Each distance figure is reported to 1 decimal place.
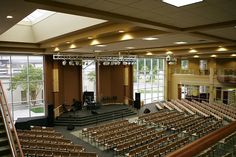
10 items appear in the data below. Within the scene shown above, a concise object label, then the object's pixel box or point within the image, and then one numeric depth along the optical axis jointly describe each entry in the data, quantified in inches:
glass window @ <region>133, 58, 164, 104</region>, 1036.7
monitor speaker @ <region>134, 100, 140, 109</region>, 917.8
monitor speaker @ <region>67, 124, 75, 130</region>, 644.5
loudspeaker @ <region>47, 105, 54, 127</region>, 672.7
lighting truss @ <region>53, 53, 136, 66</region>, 597.3
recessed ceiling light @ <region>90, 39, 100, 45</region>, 390.9
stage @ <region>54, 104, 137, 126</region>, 697.0
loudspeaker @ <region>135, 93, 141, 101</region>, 920.5
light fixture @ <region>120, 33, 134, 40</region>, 321.0
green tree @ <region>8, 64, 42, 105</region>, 665.2
